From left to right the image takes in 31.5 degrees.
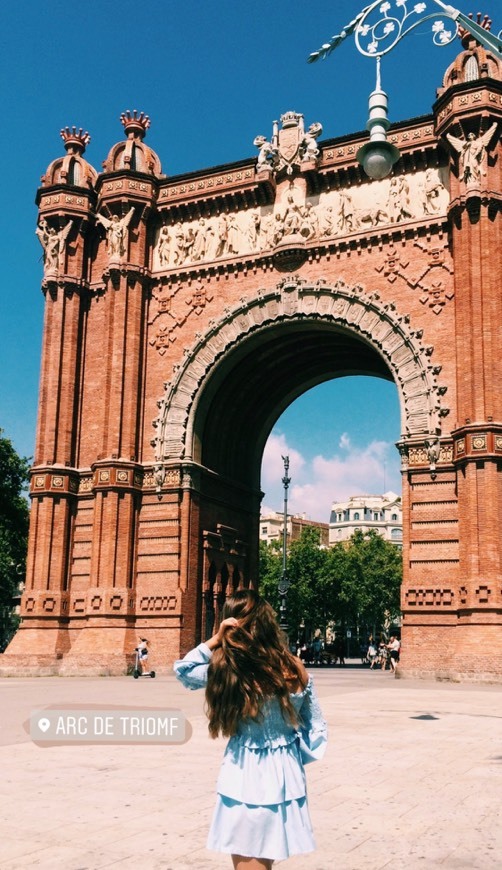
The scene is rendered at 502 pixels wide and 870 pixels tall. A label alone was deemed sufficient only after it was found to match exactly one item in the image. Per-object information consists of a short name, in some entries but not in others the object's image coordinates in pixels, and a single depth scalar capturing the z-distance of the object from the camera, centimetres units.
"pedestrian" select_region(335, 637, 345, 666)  5234
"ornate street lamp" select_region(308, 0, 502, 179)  1137
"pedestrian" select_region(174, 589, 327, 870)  416
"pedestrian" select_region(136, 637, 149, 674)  2658
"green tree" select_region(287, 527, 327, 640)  7044
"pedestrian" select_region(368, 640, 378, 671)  4586
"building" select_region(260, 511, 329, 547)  13262
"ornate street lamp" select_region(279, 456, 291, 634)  4134
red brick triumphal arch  2520
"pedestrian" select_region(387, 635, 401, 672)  3409
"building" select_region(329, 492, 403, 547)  13162
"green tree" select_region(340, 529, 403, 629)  7381
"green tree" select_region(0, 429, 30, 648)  5022
